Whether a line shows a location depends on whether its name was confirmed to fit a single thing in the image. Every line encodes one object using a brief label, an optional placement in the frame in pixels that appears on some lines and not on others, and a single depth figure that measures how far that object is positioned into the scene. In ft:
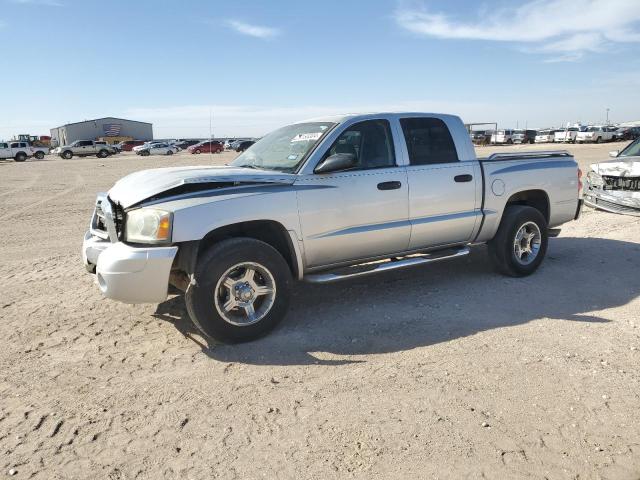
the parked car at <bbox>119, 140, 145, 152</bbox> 234.58
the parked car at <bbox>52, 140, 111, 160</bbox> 161.17
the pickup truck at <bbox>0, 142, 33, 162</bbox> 142.72
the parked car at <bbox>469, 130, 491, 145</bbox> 155.43
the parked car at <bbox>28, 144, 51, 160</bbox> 152.05
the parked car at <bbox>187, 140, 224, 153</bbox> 191.67
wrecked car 29.94
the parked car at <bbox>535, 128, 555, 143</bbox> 176.04
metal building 289.74
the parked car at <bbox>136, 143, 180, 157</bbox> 186.72
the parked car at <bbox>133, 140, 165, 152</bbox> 188.50
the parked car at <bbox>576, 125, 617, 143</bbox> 159.22
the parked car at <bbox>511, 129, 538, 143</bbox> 175.63
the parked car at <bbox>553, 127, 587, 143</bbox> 164.86
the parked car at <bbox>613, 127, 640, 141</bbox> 166.13
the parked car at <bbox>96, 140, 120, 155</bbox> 174.56
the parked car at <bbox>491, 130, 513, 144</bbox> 170.91
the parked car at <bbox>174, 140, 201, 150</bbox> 247.29
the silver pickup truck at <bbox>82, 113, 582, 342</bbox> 13.25
